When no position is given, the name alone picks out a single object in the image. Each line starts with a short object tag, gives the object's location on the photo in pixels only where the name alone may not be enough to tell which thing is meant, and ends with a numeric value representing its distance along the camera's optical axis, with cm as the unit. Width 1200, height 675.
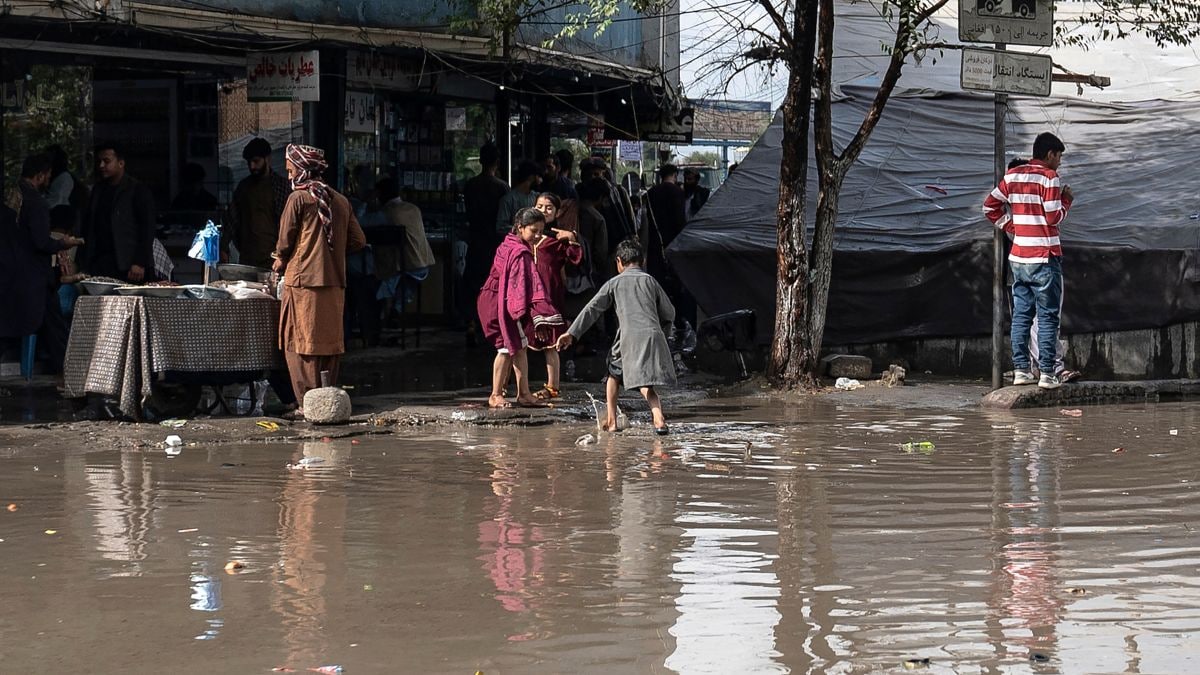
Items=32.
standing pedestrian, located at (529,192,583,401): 1204
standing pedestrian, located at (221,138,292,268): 1381
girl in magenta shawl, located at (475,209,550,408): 1189
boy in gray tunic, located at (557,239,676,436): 1081
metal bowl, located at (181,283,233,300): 1111
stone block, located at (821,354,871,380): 1462
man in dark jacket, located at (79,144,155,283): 1234
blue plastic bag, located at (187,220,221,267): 1147
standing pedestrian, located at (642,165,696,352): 1892
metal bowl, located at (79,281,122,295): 1116
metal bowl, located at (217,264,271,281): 1191
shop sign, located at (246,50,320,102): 1502
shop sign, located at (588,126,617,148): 2525
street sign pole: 1277
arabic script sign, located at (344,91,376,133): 1797
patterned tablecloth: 1086
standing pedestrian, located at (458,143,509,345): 1673
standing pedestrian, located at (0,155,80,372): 1234
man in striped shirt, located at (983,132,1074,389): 1256
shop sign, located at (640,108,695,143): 2148
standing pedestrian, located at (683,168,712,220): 2158
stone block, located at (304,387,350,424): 1117
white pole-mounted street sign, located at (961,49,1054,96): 1227
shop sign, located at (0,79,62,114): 1580
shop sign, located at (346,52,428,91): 1717
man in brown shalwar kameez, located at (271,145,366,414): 1124
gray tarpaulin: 1480
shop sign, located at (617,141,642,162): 3122
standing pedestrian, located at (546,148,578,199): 1800
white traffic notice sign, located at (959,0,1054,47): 1238
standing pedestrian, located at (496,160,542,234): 1573
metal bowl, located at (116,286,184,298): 1098
